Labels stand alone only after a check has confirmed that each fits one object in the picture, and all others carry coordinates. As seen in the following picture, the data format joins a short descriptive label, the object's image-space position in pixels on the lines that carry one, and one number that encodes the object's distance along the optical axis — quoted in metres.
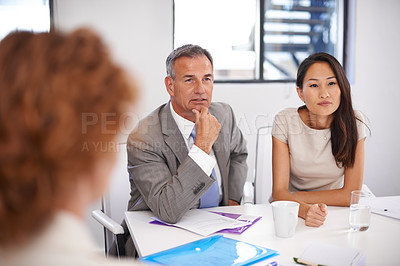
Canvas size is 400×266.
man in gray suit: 1.67
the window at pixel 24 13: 3.06
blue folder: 1.20
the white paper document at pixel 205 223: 1.49
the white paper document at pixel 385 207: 1.69
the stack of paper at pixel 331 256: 1.18
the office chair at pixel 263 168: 2.45
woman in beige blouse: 2.10
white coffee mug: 1.41
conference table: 1.29
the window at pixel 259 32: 3.74
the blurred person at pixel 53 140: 0.54
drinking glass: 1.49
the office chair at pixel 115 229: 1.67
